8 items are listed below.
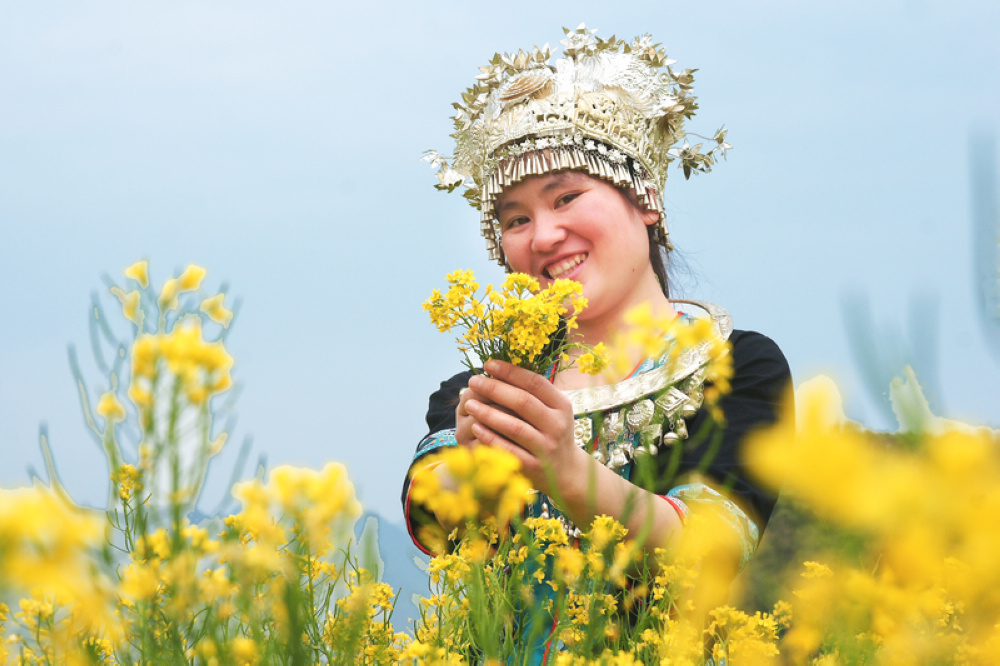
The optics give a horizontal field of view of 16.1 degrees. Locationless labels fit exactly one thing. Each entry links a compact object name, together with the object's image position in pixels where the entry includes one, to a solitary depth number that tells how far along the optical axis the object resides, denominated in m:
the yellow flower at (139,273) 2.79
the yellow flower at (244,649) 2.58
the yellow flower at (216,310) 2.73
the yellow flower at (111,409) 2.59
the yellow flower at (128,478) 2.44
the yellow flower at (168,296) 2.69
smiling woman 3.33
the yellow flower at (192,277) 2.76
